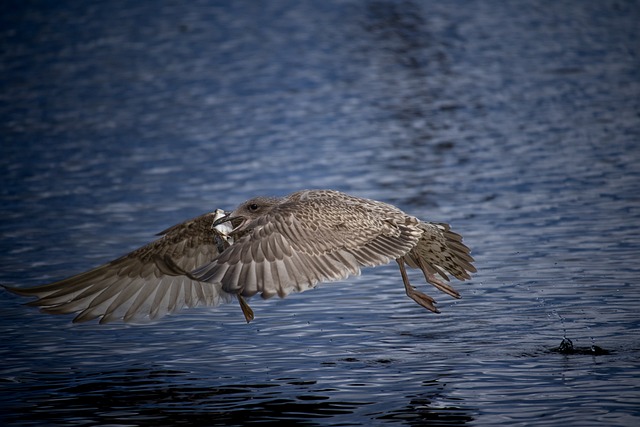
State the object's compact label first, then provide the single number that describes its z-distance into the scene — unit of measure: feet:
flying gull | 50.08
